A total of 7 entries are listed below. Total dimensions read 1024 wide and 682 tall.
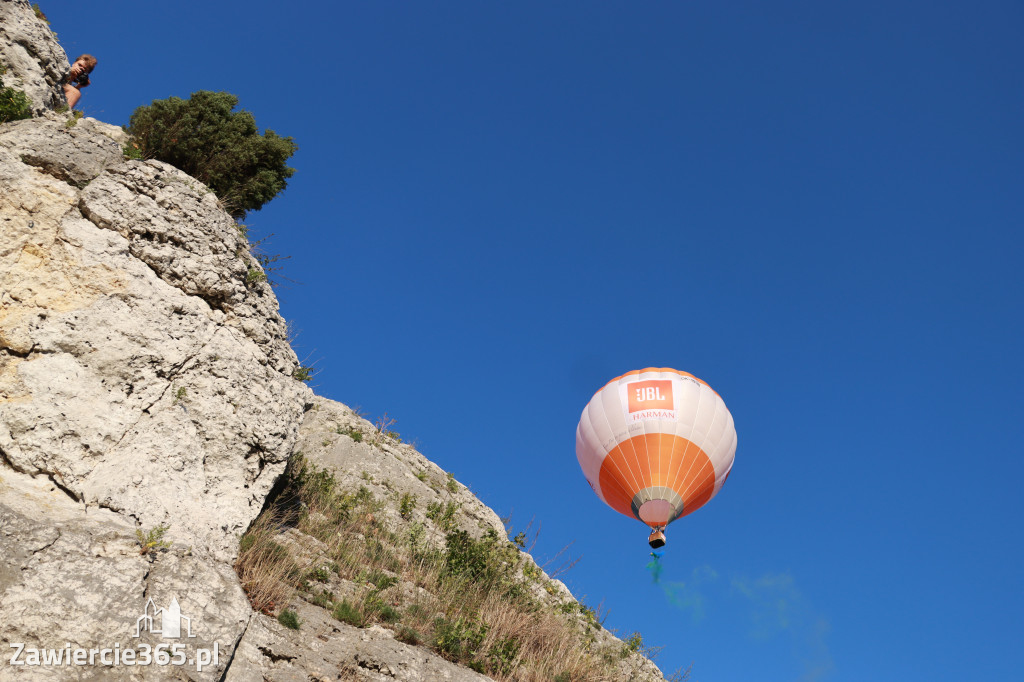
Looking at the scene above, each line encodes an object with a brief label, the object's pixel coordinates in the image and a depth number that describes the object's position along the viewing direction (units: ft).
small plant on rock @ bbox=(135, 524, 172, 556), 18.90
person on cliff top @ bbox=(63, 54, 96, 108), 33.63
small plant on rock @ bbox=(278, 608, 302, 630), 21.26
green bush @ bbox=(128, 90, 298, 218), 30.14
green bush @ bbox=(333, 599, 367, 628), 23.59
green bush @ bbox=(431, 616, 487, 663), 24.73
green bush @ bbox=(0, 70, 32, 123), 26.09
